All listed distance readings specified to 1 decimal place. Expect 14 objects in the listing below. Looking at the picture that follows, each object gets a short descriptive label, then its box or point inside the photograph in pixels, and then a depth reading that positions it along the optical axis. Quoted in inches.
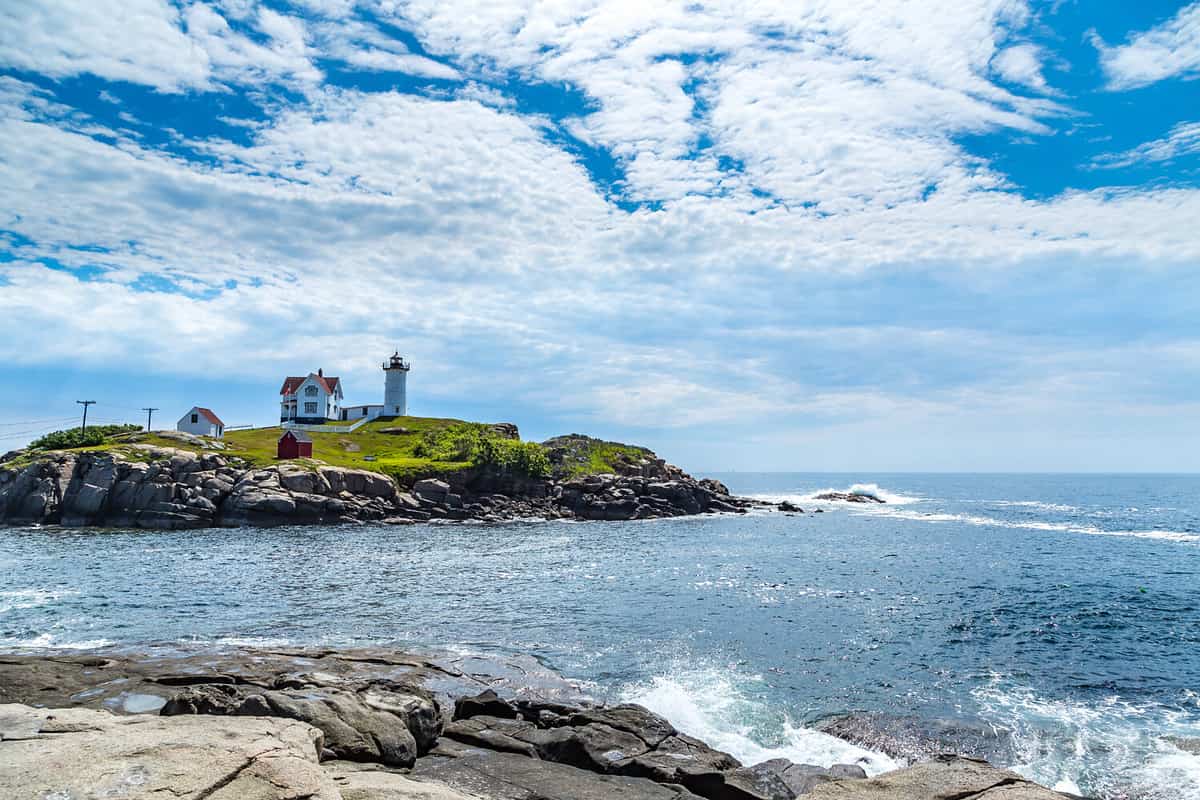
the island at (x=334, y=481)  3444.9
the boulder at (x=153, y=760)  406.9
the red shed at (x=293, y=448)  4365.4
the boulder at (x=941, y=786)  523.5
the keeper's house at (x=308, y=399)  6033.5
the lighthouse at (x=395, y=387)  6417.3
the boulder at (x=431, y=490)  4121.6
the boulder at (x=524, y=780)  636.7
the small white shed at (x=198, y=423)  4977.9
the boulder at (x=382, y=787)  479.8
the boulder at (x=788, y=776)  695.1
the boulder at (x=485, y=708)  872.9
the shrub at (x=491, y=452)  4534.9
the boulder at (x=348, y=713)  661.3
